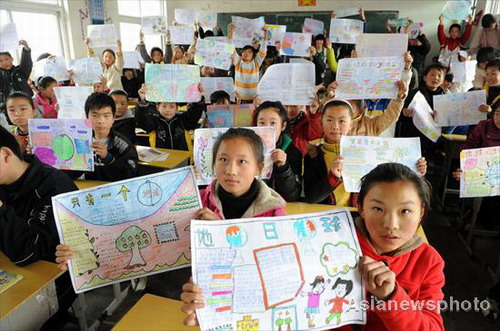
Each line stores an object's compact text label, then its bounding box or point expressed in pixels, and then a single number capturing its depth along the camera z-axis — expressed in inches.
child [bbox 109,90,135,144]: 150.2
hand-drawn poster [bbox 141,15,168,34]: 293.0
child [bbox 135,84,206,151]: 142.7
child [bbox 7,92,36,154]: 124.7
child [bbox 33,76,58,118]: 172.7
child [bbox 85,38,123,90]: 222.5
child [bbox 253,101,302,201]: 89.4
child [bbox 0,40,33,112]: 185.5
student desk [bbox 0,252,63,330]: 55.2
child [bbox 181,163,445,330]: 43.1
